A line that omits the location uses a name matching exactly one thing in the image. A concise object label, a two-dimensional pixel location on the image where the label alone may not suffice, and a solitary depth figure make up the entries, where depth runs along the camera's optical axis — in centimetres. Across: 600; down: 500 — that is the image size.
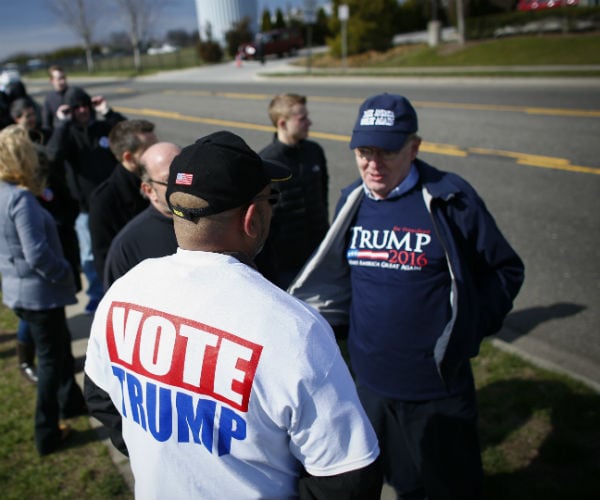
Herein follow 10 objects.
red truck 3606
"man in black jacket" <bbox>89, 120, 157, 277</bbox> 357
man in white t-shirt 133
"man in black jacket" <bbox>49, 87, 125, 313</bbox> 536
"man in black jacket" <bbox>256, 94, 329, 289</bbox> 402
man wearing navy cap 248
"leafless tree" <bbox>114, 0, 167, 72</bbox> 4744
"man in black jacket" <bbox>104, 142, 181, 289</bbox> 265
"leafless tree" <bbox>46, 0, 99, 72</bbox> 5162
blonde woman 321
